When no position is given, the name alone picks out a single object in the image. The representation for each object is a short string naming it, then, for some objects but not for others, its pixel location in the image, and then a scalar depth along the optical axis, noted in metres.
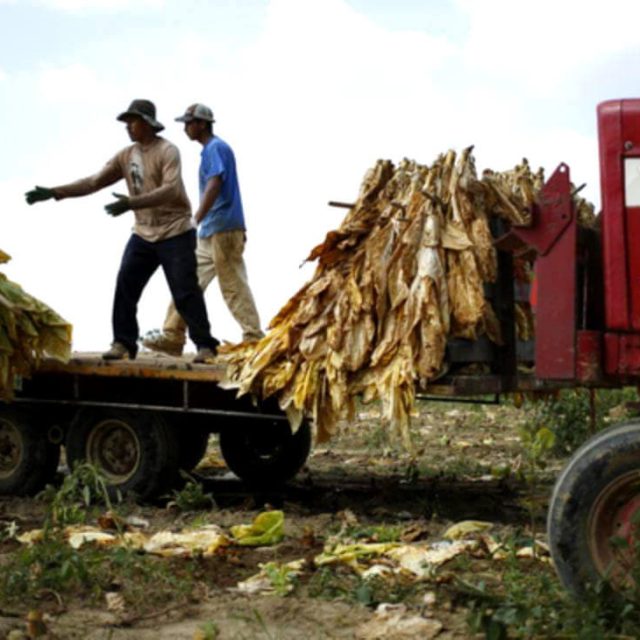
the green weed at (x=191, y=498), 9.05
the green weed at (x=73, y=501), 7.09
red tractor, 5.49
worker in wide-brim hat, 9.80
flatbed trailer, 9.53
